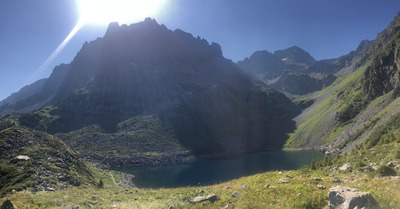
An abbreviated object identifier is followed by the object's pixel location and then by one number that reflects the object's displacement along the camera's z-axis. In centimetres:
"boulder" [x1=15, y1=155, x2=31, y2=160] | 4078
